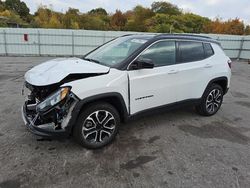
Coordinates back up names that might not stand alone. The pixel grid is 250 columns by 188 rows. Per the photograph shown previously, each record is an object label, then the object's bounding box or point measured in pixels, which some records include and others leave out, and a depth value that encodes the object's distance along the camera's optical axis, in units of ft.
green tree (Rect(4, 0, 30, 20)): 194.39
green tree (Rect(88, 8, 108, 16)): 186.47
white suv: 8.81
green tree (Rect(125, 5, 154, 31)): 154.10
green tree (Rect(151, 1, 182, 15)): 177.68
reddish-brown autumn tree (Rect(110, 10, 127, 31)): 171.01
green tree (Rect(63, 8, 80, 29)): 135.67
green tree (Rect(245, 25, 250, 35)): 133.90
